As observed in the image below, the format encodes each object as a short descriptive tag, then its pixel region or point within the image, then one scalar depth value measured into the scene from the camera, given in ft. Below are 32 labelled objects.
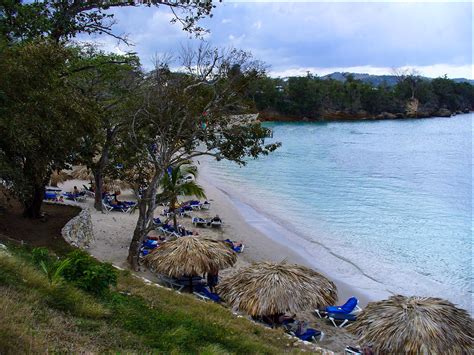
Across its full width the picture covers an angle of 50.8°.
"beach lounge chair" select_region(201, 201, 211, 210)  87.82
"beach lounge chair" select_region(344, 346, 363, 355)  35.40
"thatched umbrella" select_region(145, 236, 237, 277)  44.50
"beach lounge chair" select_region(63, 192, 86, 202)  82.53
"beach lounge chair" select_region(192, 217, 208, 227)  74.23
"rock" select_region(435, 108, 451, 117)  423.23
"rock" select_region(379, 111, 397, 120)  400.88
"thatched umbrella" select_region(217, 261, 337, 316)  38.29
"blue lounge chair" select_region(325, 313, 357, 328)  41.58
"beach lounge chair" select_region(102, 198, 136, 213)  78.23
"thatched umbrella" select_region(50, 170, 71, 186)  94.75
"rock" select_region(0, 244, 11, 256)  27.90
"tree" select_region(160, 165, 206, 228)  63.63
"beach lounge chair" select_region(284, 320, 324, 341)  37.99
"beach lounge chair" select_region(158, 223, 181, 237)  64.34
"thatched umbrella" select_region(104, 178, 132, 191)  91.40
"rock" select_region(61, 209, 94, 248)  50.12
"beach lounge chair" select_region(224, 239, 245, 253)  61.24
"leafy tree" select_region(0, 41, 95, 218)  37.35
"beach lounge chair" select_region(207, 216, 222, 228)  74.33
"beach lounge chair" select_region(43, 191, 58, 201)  73.82
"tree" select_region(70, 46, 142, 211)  59.41
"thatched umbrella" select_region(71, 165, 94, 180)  107.43
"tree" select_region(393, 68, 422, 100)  402.31
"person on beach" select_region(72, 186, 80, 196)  84.43
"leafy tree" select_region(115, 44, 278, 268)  56.39
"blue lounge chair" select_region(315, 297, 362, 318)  42.01
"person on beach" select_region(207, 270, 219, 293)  47.09
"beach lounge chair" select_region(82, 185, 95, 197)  86.94
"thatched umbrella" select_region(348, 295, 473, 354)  31.58
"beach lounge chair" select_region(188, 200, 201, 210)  84.99
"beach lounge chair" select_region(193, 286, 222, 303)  42.83
